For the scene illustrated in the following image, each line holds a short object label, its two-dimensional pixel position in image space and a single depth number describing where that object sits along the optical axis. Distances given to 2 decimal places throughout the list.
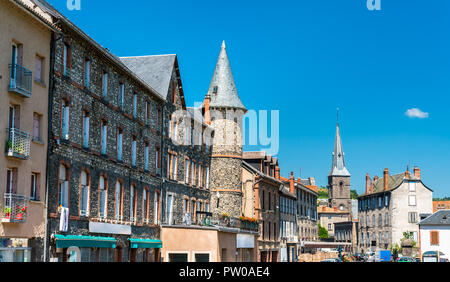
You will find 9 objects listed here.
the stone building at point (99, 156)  24.70
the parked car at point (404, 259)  61.33
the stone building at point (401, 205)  90.12
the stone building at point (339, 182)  154.62
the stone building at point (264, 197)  54.12
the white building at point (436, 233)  72.00
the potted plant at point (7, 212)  20.31
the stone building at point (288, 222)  65.56
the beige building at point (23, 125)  20.77
